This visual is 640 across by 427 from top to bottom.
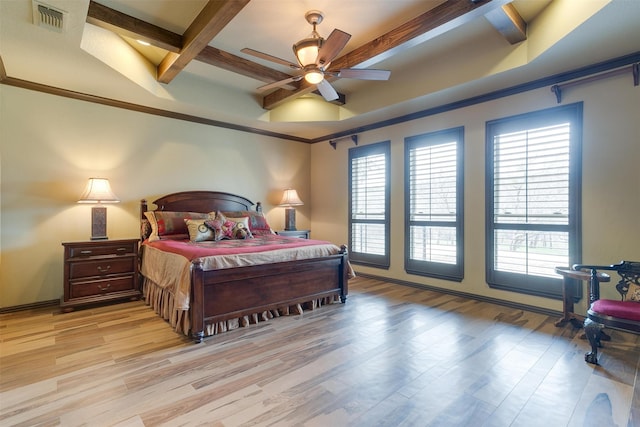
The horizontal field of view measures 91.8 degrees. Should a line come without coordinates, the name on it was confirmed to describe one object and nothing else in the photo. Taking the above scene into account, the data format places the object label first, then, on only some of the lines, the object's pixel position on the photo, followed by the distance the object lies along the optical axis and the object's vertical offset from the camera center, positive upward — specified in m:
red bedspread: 3.02 -0.37
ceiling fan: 2.55 +1.38
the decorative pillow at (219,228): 4.16 -0.20
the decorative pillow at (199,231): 4.05 -0.24
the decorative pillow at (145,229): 4.32 -0.23
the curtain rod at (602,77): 2.93 +1.41
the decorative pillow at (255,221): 4.93 -0.13
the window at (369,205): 5.20 +0.17
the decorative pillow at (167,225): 4.14 -0.17
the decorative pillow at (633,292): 2.60 -0.67
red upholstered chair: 2.24 -0.70
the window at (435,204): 4.30 +0.15
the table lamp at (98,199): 3.71 +0.15
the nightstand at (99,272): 3.53 -0.72
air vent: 2.22 +1.45
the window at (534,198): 3.35 +0.20
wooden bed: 2.80 -0.79
